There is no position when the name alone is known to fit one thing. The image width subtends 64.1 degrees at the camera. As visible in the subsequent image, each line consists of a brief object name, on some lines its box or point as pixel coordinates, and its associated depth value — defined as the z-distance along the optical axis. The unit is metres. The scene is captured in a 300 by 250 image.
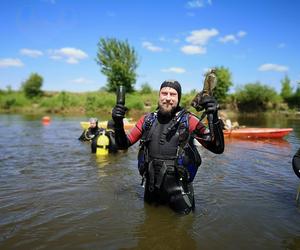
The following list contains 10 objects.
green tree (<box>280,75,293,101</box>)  38.00
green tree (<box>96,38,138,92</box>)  33.70
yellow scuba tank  7.12
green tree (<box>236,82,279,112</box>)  34.65
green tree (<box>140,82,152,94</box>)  38.10
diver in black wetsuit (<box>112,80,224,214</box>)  2.82
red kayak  11.41
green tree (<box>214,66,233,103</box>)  34.21
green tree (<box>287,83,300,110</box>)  36.04
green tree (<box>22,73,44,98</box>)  37.72
